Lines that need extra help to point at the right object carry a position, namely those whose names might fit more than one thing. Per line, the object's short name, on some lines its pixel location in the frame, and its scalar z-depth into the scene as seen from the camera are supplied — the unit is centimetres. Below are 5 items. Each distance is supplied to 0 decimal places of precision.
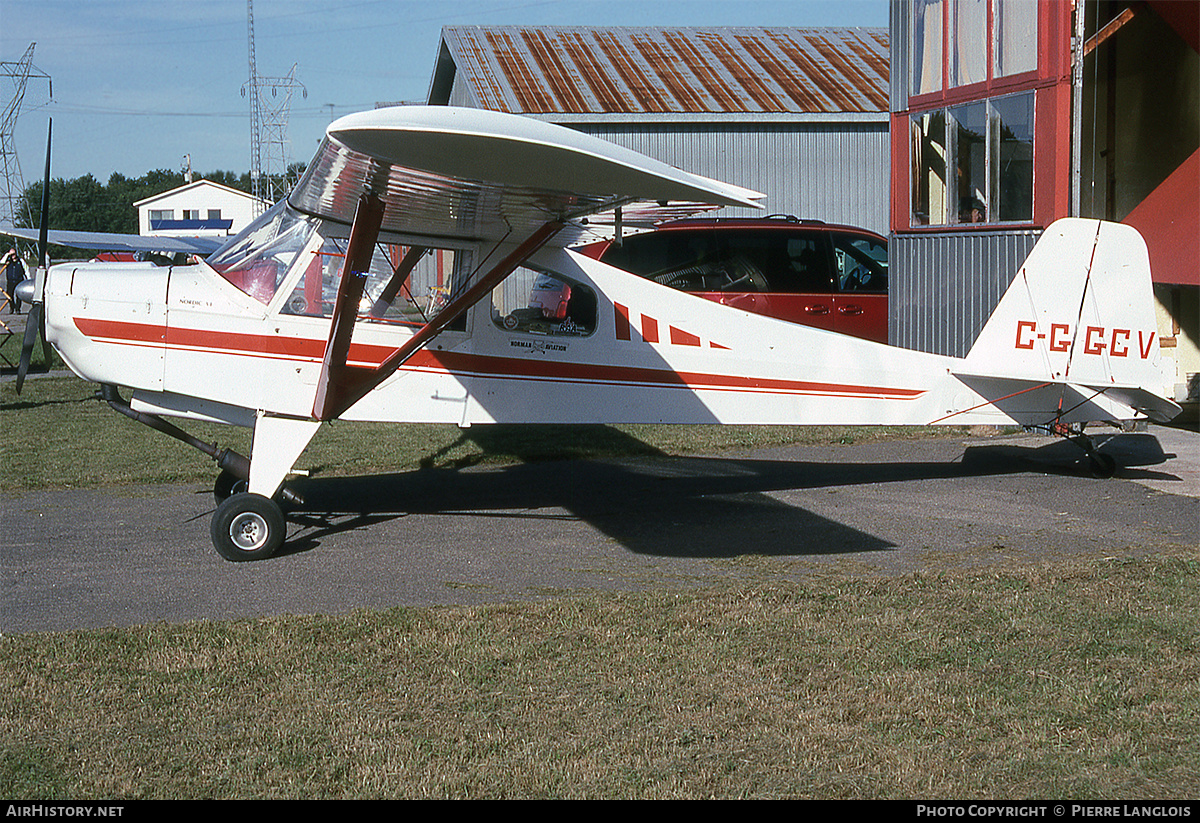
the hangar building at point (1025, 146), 951
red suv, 1142
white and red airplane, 636
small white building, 8719
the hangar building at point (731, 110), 1948
